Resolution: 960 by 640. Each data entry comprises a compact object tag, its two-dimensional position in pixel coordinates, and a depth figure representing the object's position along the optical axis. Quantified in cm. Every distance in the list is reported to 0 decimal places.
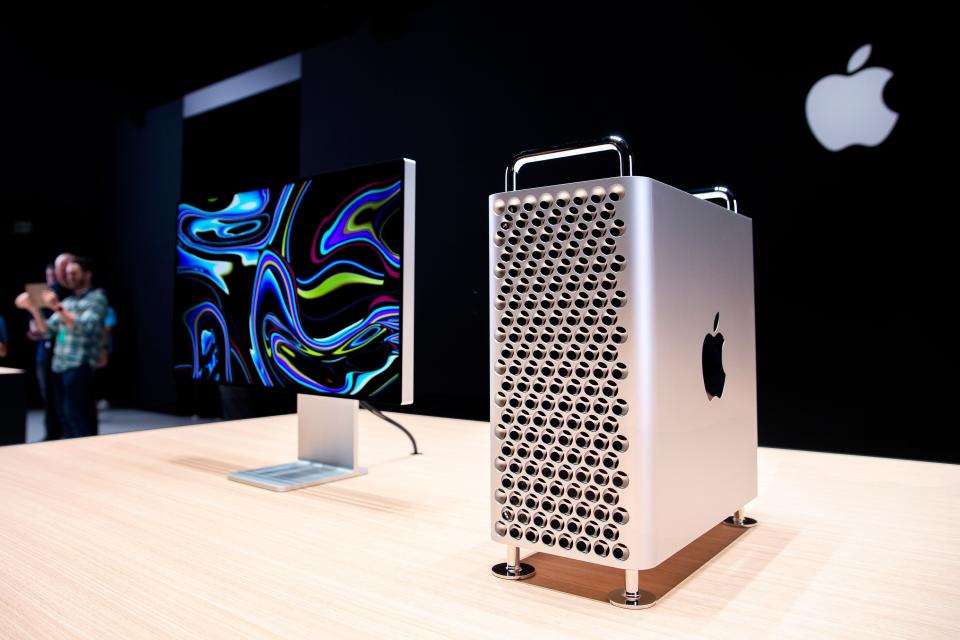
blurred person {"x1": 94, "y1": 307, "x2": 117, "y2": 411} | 627
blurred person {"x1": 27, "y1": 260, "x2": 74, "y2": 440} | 412
